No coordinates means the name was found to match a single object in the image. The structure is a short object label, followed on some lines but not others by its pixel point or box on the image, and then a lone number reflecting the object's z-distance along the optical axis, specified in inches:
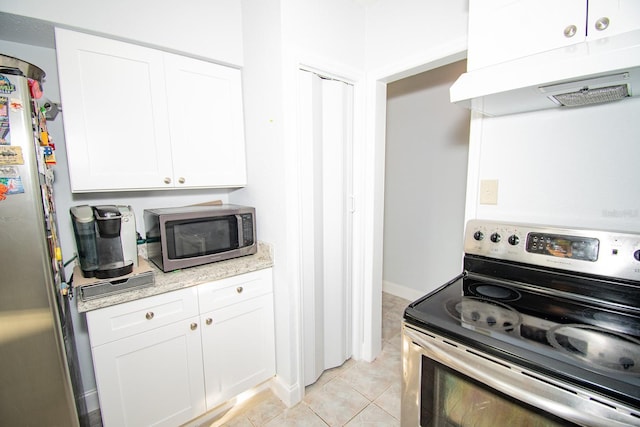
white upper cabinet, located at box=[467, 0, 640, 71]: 32.8
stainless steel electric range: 28.0
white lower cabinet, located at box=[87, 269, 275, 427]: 50.0
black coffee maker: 50.4
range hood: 29.5
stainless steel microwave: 58.5
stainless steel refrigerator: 37.1
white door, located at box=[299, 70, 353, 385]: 66.1
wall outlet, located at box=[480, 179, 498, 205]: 54.4
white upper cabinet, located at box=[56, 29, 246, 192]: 52.8
